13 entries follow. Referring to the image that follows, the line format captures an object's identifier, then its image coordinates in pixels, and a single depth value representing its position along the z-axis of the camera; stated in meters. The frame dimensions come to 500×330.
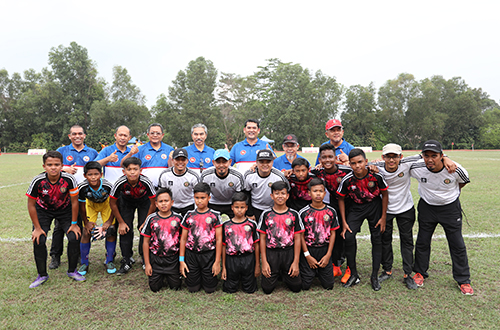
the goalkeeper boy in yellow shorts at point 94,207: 4.35
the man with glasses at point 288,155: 4.79
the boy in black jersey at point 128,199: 4.26
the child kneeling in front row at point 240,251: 3.73
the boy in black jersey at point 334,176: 4.21
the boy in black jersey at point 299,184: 4.16
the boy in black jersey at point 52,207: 3.97
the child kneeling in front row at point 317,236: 3.82
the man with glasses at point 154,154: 5.20
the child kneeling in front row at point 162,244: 3.80
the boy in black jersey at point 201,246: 3.77
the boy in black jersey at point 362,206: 3.90
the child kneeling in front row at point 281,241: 3.75
